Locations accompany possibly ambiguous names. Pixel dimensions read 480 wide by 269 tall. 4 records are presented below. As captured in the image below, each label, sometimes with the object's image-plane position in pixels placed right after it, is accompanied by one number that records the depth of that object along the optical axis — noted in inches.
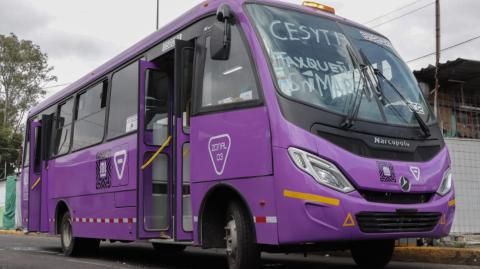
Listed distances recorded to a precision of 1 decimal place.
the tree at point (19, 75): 1902.1
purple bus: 205.3
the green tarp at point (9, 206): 950.4
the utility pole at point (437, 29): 704.4
